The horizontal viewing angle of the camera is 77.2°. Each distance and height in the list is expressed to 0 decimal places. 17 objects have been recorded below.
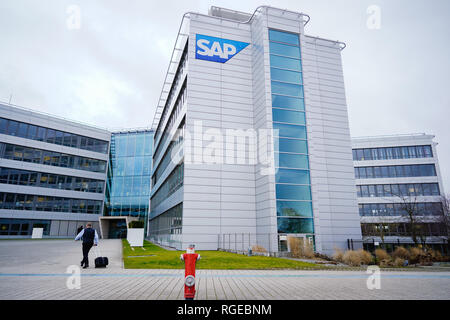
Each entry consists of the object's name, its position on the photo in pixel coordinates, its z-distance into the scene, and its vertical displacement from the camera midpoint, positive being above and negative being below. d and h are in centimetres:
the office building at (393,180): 4791 +876
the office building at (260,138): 2398 +835
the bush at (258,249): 2042 -134
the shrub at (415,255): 2295 -206
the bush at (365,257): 1842 -173
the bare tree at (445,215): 3810 +201
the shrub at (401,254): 2293 -190
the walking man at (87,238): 1161 -33
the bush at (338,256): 1917 -174
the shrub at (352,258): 1764 -175
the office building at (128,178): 5653 +1056
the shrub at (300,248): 2009 -127
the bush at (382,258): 1974 -197
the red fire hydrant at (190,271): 579 -86
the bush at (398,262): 1985 -220
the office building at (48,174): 4444 +954
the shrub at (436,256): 2641 -248
